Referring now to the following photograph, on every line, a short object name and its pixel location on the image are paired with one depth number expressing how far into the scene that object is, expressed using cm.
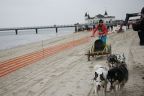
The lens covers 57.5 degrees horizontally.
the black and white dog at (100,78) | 342
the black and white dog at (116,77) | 347
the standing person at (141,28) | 621
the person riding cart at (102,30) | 706
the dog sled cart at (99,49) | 673
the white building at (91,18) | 6732
